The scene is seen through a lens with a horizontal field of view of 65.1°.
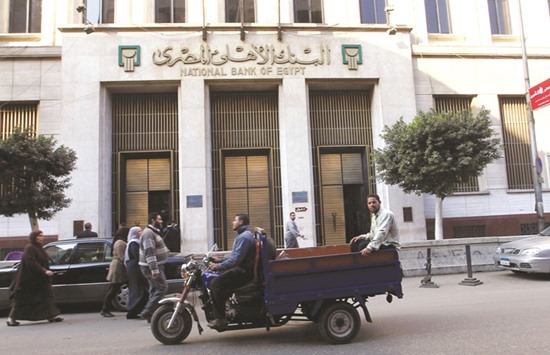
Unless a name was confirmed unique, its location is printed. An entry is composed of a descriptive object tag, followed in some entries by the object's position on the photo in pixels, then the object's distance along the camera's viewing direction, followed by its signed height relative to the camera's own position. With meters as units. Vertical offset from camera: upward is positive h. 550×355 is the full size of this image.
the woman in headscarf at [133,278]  8.09 -1.05
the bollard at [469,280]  10.24 -1.75
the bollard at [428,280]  10.34 -1.75
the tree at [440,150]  13.10 +1.79
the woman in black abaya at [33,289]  7.93 -1.17
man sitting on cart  5.88 -0.33
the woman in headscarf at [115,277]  8.49 -1.06
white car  10.08 -1.23
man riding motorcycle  5.67 -0.74
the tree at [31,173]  11.50 +1.46
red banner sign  14.48 +3.75
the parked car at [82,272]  8.83 -1.00
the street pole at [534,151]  14.86 +1.87
